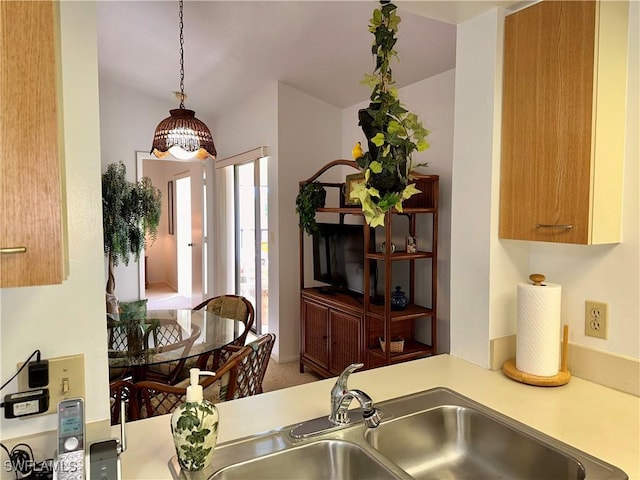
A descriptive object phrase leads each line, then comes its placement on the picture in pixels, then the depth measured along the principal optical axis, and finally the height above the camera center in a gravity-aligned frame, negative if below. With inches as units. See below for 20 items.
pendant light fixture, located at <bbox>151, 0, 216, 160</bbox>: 126.1 +22.2
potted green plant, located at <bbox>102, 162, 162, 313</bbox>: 197.5 +1.8
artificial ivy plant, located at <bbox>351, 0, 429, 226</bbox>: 46.2 +7.9
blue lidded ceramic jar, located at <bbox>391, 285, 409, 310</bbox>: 133.4 -23.4
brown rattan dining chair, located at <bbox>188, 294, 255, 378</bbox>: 119.2 -27.5
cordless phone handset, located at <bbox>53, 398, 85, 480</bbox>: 34.9 -16.8
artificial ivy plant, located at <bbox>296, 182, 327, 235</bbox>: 153.6 +5.2
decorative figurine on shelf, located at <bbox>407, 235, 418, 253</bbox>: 132.2 -7.3
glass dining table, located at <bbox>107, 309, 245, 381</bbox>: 97.5 -27.9
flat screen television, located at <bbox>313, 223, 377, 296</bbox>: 143.9 -12.6
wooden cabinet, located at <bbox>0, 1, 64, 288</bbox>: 26.1 +3.9
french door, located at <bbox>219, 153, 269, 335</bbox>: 193.0 -6.8
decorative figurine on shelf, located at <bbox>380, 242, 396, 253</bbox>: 126.3 -8.3
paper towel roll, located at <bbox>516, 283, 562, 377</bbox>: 58.4 -13.7
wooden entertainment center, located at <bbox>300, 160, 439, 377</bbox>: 128.9 -26.1
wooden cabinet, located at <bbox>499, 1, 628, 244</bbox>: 52.6 +11.6
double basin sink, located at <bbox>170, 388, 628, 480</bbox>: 42.8 -22.8
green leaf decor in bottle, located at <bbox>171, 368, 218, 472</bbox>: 37.9 -17.1
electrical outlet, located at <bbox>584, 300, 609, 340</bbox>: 58.2 -12.6
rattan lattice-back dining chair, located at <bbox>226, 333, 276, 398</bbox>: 93.0 -30.0
